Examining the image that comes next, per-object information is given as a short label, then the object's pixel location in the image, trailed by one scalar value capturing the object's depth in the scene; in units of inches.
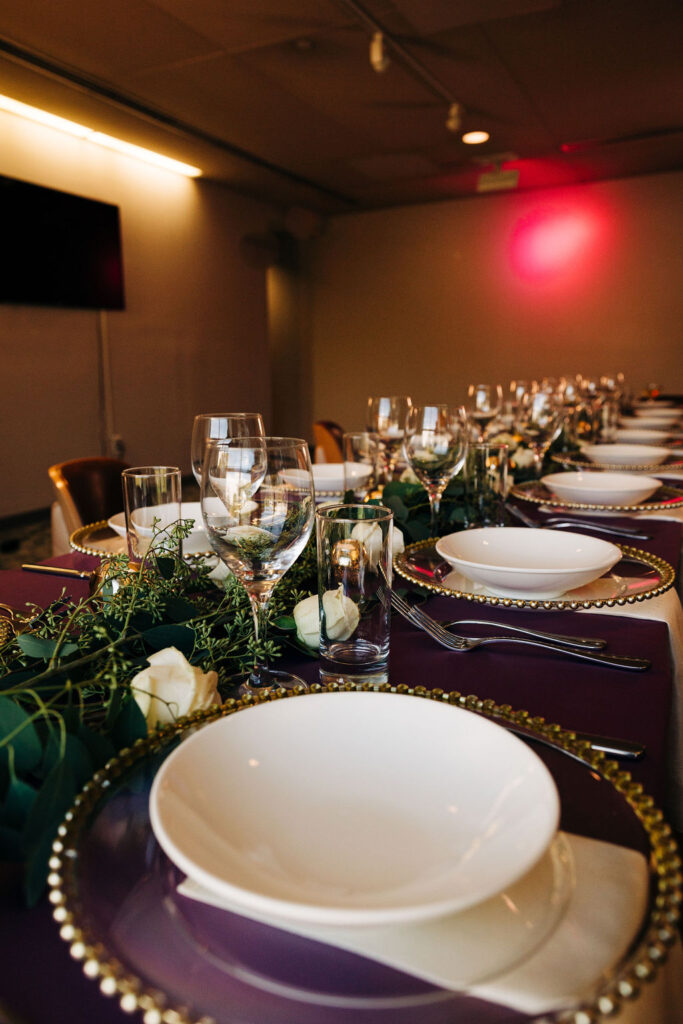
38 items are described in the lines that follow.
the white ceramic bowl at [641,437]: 113.2
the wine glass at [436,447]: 48.2
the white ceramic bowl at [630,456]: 84.7
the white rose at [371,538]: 25.8
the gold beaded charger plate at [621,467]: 78.5
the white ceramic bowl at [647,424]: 141.9
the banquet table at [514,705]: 13.1
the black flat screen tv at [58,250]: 189.3
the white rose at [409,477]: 63.4
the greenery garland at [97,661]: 16.2
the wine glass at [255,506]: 25.0
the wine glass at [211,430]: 35.7
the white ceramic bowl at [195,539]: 42.9
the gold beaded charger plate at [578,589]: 31.9
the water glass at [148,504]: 36.1
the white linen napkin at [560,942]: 11.9
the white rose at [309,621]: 28.3
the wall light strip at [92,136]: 187.9
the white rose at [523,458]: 77.0
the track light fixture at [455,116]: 187.9
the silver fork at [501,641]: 28.1
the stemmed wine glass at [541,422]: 73.8
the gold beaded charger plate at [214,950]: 11.7
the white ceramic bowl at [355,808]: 13.7
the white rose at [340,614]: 25.8
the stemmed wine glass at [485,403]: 96.6
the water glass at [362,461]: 64.5
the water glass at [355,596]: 26.0
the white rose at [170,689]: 20.2
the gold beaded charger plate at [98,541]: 45.9
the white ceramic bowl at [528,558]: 32.6
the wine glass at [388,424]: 68.2
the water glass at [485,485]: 49.9
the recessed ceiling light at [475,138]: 221.1
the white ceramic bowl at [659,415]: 157.8
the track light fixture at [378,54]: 139.6
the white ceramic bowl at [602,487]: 57.8
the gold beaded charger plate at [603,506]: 54.6
